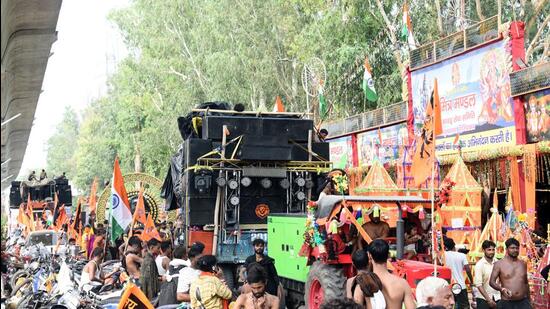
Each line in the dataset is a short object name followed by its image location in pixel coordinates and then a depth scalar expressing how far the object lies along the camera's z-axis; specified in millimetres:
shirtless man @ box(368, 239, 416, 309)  6973
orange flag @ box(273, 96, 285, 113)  23681
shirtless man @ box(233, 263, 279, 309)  7637
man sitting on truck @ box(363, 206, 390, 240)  11859
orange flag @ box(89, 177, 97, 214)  26934
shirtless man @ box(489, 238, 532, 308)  10867
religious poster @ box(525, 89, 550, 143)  20141
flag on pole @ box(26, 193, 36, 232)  33025
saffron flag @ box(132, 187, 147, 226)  16994
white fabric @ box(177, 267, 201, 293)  9578
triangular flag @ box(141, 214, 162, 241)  17531
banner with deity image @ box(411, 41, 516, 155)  21891
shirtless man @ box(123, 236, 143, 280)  12436
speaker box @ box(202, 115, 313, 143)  17109
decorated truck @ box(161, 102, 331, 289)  16797
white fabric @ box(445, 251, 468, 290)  11984
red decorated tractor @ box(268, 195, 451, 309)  10766
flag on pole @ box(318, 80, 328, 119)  34969
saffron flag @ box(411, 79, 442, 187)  11961
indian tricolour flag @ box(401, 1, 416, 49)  30589
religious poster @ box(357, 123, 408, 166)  28031
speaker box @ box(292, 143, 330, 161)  17578
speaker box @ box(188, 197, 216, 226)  16844
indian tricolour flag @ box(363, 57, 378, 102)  31938
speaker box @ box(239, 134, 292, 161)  16766
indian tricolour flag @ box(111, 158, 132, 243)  15141
